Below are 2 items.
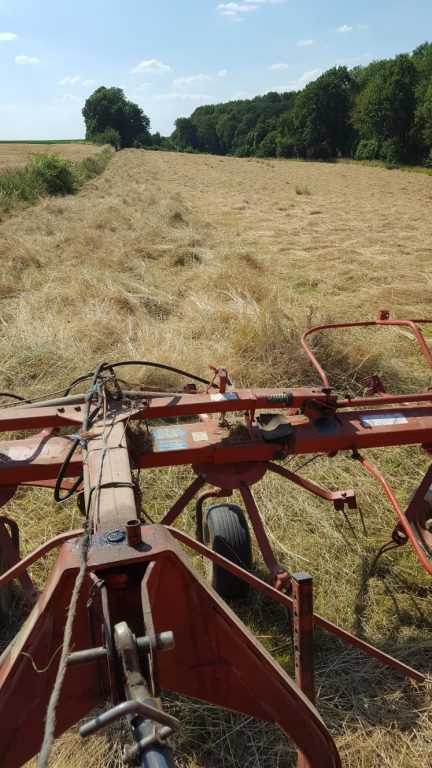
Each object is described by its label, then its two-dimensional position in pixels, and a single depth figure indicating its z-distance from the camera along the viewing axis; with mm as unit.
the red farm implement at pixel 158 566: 1202
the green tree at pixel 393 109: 39875
